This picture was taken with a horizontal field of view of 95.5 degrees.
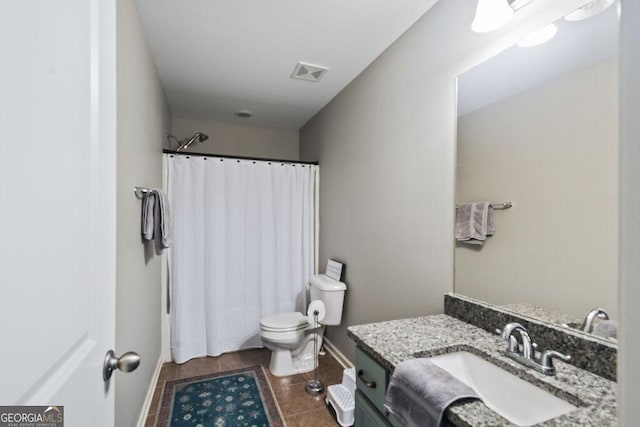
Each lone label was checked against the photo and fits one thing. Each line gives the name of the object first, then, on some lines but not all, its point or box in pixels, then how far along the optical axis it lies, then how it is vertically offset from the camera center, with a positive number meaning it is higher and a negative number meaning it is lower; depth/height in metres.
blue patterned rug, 1.81 -1.32
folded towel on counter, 0.75 -0.49
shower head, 3.05 +0.76
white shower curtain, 2.67 -0.37
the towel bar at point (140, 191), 1.57 +0.10
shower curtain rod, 2.67 +0.52
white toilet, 2.32 -0.98
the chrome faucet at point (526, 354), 0.90 -0.46
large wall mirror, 0.92 +0.16
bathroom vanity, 0.71 -0.50
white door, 0.41 +0.01
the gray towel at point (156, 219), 1.71 -0.06
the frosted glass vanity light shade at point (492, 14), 1.12 +0.78
